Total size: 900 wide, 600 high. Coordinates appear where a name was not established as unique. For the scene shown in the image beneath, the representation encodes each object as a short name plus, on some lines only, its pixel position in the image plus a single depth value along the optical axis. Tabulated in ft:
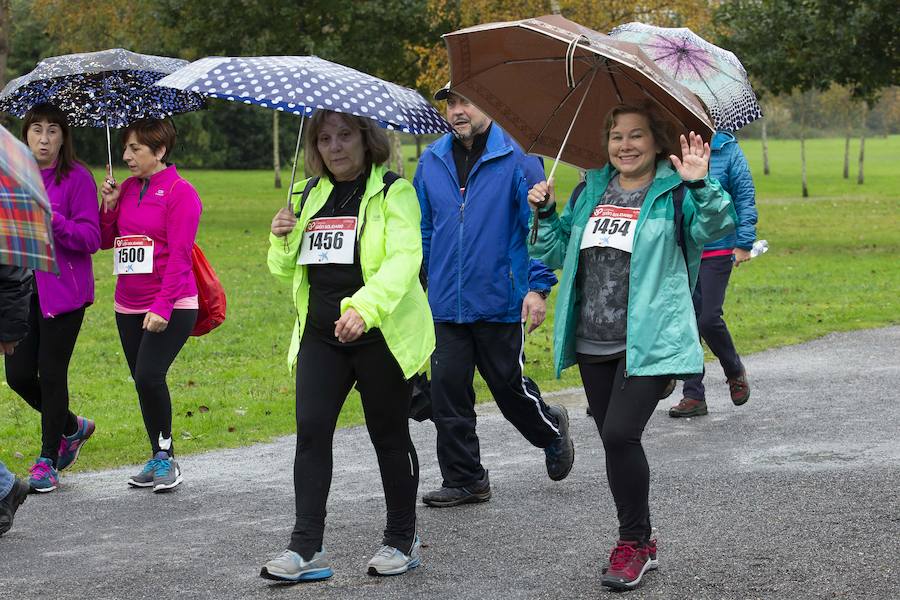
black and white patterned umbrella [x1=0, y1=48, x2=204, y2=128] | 23.18
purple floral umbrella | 26.16
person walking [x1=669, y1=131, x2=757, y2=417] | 29.99
